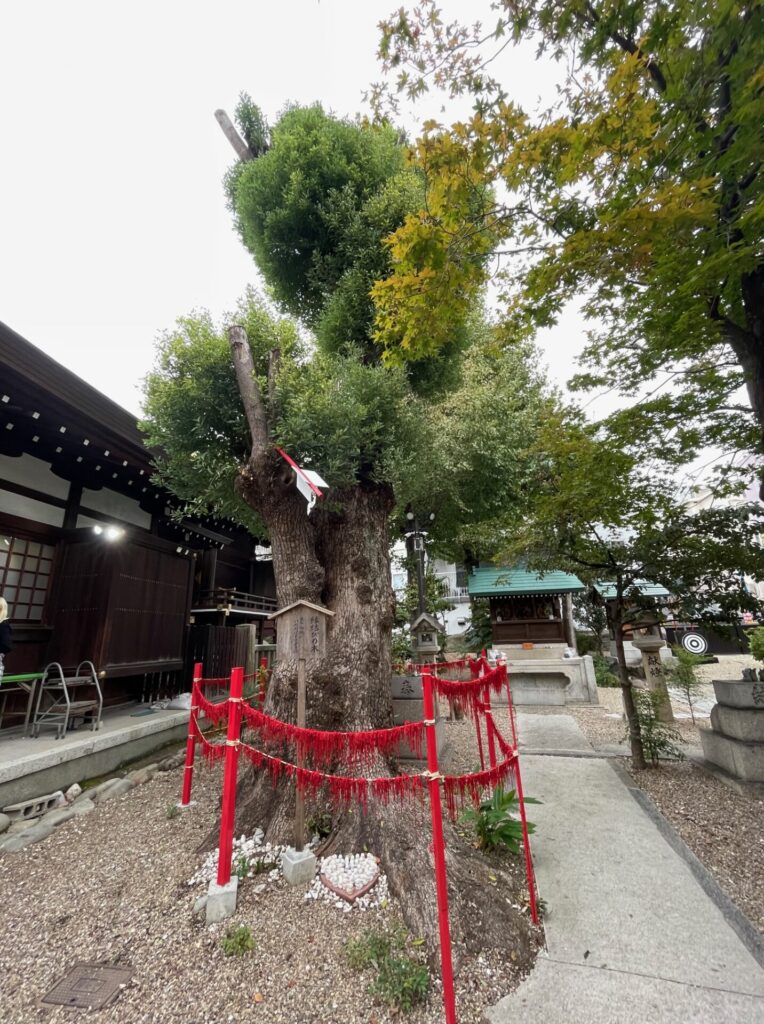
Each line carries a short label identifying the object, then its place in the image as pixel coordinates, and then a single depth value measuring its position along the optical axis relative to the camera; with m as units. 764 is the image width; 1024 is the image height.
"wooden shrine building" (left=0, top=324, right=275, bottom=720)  5.36
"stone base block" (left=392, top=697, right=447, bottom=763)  6.62
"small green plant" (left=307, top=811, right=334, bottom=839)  3.71
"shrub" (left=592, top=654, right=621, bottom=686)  13.83
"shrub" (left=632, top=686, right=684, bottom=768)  5.71
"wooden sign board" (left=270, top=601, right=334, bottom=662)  3.52
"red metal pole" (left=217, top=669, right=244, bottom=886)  3.00
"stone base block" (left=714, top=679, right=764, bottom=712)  4.79
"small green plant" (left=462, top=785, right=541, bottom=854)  3.64
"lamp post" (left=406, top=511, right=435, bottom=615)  9.20
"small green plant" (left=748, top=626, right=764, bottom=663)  9.43
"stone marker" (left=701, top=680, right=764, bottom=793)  4.77
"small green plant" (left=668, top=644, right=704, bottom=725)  7.83
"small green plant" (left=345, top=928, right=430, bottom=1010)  2.26
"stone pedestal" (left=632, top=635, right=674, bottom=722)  8.50
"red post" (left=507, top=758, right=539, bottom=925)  2.87
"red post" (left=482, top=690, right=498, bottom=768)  4.18
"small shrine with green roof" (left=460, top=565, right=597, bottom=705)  11.94
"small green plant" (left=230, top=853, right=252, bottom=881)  3.24
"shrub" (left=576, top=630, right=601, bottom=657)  16.03
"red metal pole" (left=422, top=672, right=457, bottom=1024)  2.07
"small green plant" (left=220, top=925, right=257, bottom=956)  2.56
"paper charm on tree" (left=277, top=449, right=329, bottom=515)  3.83
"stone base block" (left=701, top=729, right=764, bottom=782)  4.77
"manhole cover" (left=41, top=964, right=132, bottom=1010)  2.28
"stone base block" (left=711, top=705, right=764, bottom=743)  4.81
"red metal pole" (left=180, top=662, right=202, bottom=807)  4.40
